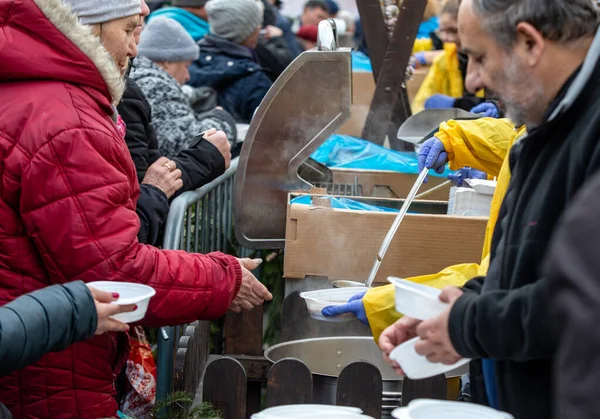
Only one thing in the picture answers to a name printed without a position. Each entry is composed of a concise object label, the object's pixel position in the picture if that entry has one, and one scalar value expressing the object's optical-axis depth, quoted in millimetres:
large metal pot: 3447
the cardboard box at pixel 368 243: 3566
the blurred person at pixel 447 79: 6508
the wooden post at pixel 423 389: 2818
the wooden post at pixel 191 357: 3051
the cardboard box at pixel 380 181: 4715
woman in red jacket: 2391
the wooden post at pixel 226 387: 2828
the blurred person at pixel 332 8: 11156
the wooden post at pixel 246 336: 3593
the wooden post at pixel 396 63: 5551
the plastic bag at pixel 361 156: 4840
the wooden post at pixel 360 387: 2773
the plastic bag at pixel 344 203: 3861
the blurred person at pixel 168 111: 4570
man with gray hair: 1822
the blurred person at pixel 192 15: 6965
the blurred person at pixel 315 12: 10977
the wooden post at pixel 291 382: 2754
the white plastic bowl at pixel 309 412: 1937
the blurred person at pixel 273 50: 7520
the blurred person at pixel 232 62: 6250
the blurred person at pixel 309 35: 10352
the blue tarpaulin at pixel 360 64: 8209
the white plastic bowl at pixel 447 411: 1729
